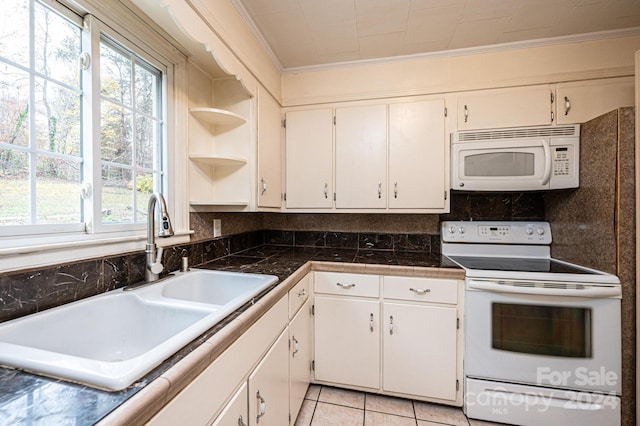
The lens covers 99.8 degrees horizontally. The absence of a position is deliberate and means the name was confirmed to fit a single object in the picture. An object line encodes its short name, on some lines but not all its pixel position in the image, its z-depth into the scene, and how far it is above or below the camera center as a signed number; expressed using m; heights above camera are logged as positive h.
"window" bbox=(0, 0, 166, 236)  0.87 +0.33
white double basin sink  0.54 -0.34
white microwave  1.67 +0.33
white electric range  1.39 -0.73
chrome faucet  1.13 -0.11
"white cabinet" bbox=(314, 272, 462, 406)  1.58 -0.77
